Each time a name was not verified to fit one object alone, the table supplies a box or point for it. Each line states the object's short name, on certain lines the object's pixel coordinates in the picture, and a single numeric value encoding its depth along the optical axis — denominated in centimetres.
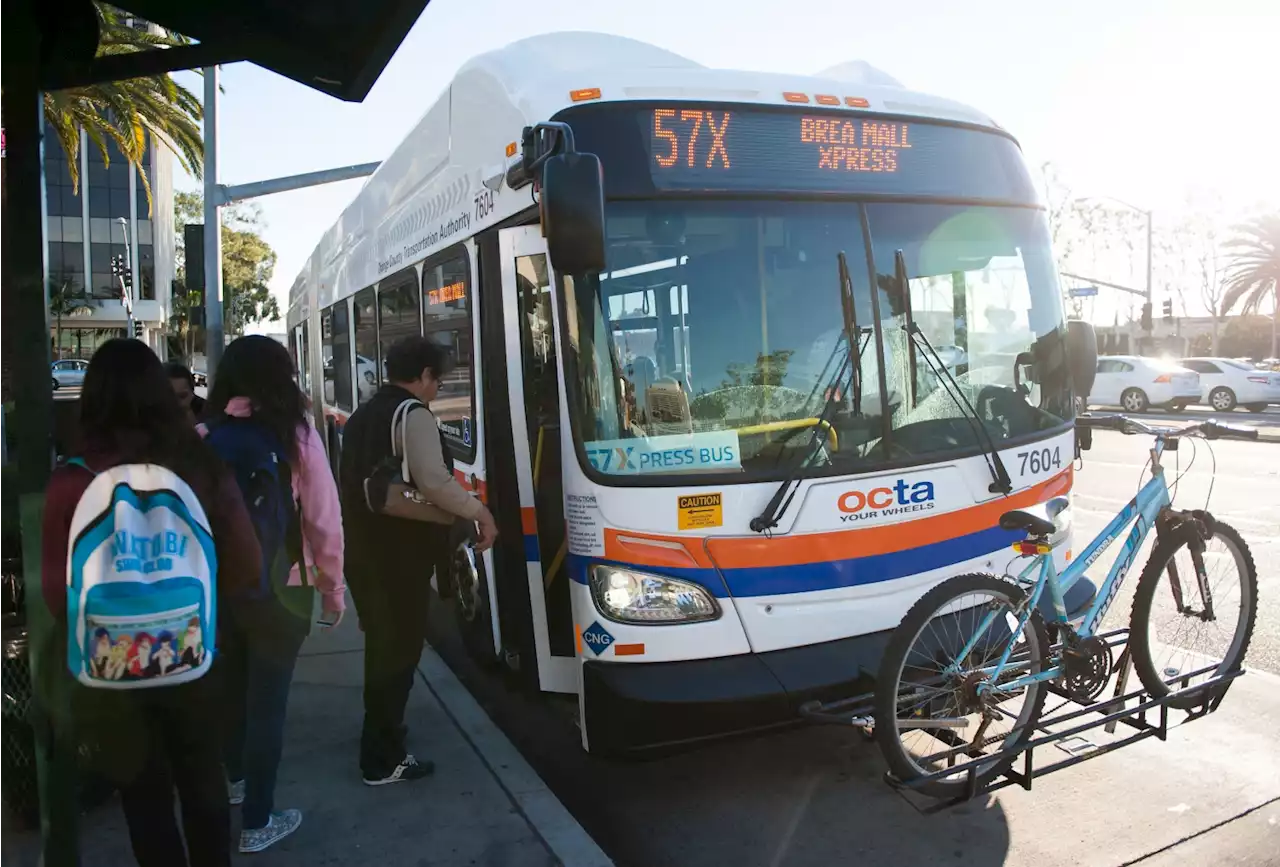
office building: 6375
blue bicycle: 365
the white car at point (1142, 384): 2491
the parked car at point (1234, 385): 2545
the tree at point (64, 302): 5897
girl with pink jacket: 358
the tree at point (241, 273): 6694
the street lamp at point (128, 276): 5036
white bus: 396
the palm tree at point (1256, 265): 4662
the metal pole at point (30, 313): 266
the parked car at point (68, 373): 4519
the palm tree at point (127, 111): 1180
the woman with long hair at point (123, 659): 272
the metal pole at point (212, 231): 1414
